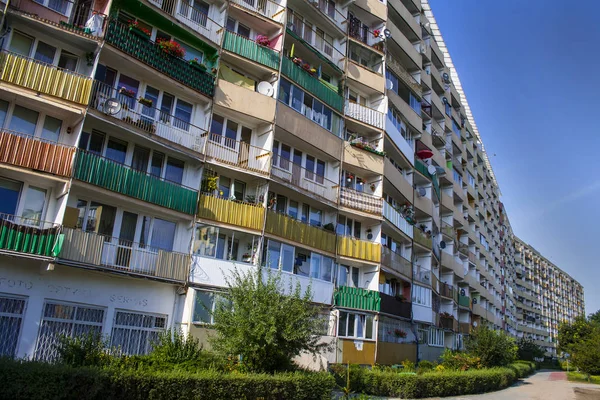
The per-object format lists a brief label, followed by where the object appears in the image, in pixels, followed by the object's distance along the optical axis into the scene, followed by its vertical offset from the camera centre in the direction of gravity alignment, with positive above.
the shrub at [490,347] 32.91 +0.36
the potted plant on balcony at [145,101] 20.66 +8.74
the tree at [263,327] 16.33 +0.16
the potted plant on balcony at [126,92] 20.14 +8.80
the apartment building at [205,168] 17.59 +7.01
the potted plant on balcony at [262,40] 25.70 +14.36
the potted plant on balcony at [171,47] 21.44 +11.40
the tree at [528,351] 67.91 +0.76
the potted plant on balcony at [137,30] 20.40 +11.46
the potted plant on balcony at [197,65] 22.33 +11.23
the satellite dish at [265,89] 25.34 +11.85
